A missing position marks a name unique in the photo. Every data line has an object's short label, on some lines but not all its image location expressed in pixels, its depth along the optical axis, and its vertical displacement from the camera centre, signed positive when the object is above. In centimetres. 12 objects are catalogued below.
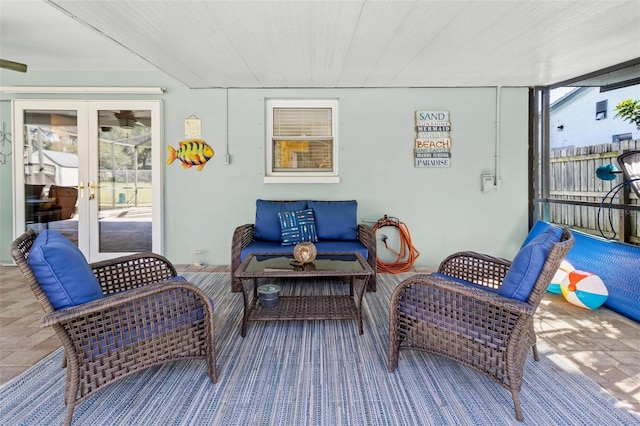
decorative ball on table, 273 -39
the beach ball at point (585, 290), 297 -76
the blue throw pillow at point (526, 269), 166 -32
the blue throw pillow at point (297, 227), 376 -23
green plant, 363 +106
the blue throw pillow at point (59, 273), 153 -32
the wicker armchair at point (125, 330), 155 -64
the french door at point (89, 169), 440 +51
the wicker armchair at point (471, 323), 165 -64
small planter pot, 265 -72
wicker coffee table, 244 -69
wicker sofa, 352 -27
